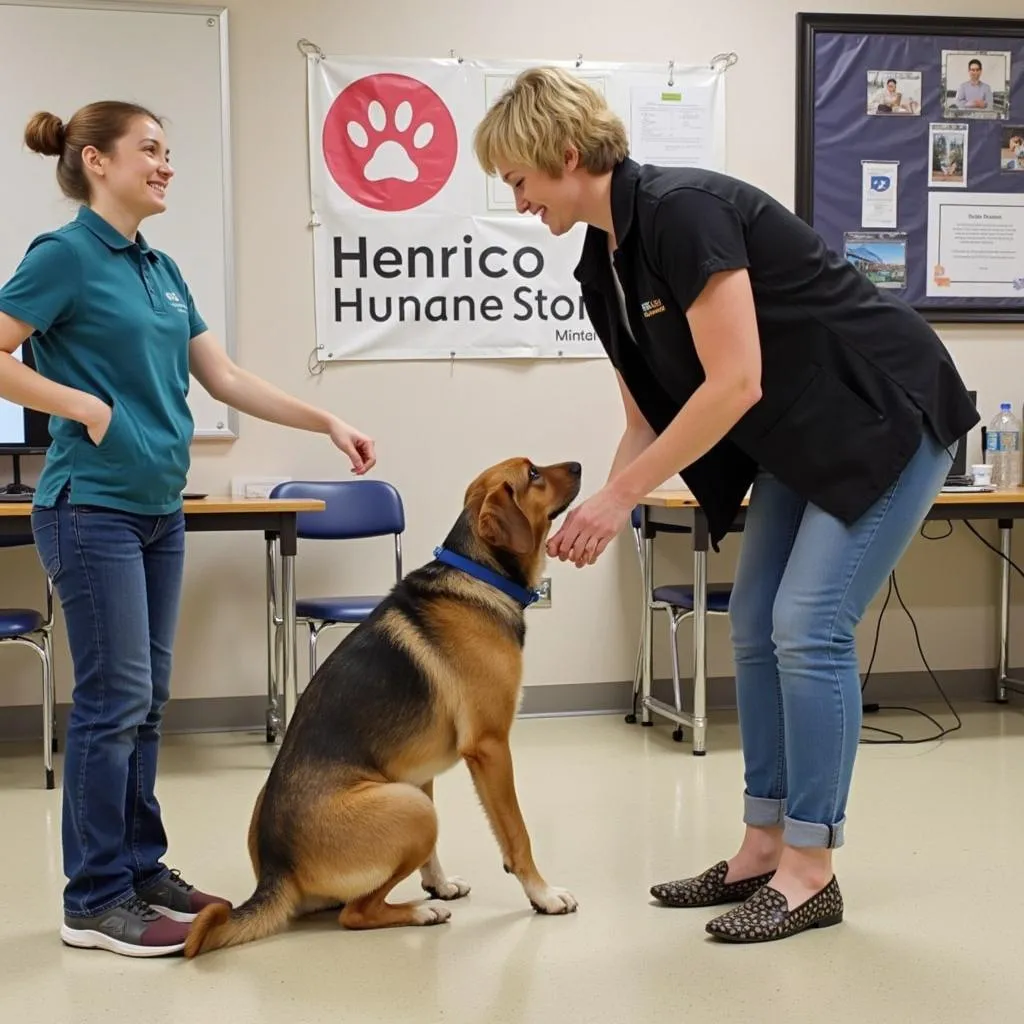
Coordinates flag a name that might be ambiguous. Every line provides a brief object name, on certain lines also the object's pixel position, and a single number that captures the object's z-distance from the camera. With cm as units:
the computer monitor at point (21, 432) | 422
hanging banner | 464
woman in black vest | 212
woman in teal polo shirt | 224
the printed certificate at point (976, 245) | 503
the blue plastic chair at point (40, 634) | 376
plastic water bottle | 494
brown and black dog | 229
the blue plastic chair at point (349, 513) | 445
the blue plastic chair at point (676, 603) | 424
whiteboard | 438
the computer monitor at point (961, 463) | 482
